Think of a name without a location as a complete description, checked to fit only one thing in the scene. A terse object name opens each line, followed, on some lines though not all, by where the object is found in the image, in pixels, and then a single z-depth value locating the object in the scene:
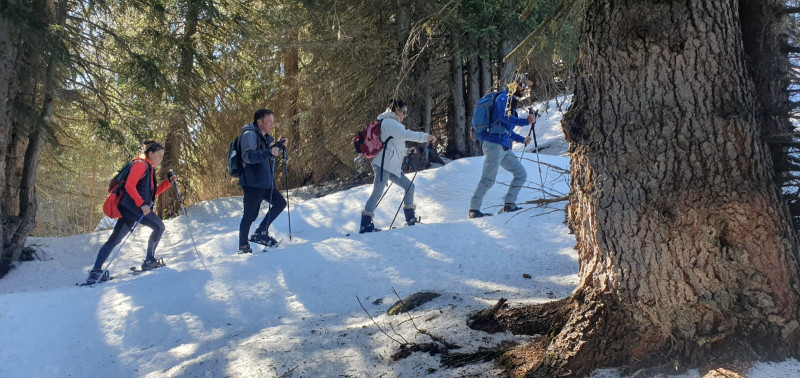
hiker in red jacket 6.82
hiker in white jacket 7.48
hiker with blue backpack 7.15
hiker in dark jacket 6.94
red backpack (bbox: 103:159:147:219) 6.84
